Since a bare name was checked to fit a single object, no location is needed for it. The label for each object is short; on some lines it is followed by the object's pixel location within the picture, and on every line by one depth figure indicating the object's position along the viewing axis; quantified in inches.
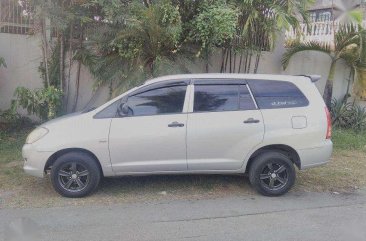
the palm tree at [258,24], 362.9
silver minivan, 235.1
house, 462.1
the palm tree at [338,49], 425.7
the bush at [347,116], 447.2
